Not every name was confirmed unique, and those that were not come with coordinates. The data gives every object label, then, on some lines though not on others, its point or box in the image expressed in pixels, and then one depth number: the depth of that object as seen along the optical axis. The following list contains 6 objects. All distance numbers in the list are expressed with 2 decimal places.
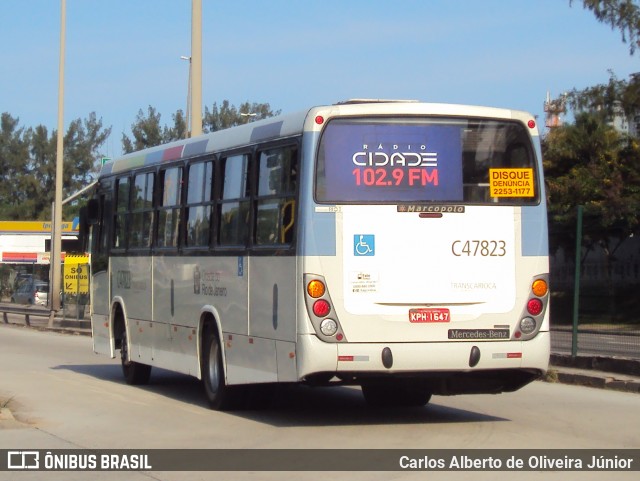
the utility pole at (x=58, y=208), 36.34
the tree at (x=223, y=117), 77.44
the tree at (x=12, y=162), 96.06
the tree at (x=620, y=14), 31.80
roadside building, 71.56
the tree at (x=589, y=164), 39.59
